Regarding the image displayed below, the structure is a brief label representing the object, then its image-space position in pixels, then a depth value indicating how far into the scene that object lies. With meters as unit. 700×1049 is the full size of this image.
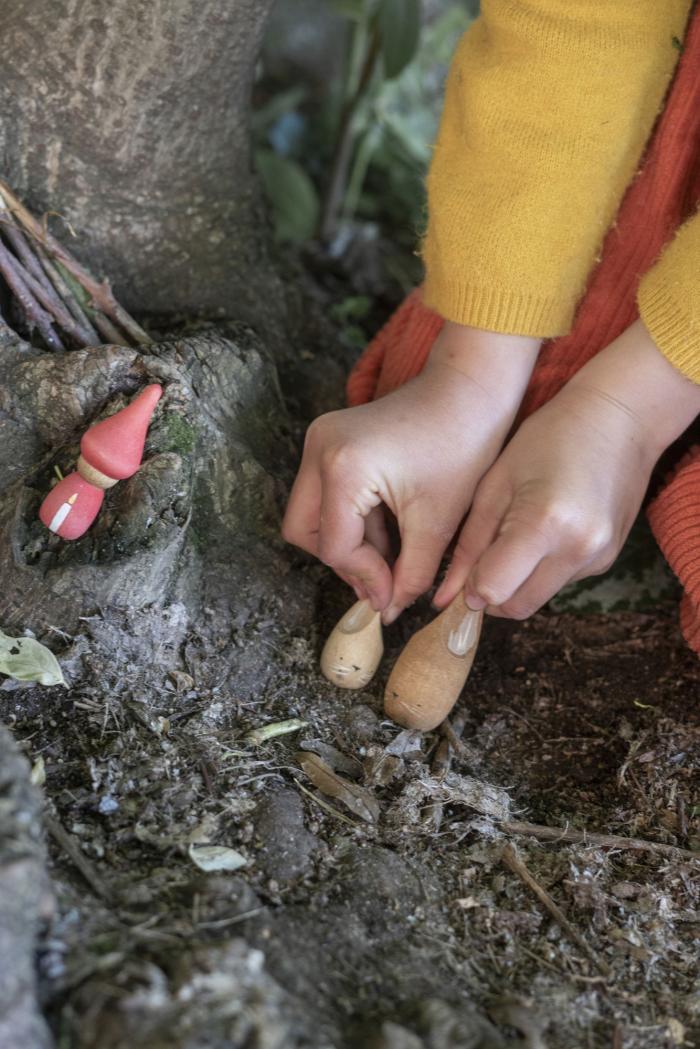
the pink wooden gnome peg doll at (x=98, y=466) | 0.76
